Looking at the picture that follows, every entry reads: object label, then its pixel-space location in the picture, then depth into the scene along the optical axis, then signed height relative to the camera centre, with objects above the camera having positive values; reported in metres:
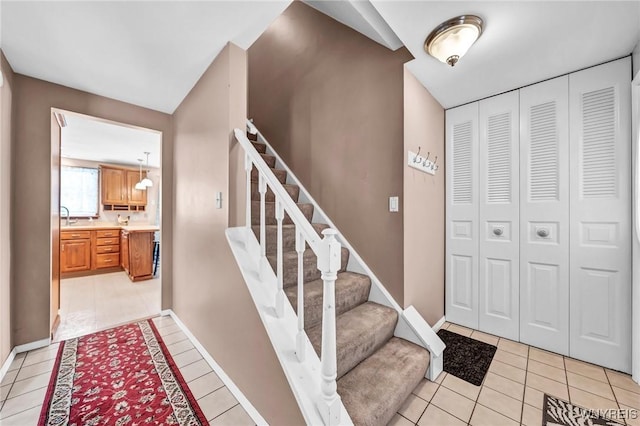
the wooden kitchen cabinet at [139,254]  4.30 -0.78
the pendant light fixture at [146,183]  5.07 +0.60
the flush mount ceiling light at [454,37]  1.49 +1.14
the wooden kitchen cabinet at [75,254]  4.55 -0.83
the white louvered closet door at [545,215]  2.00 -0.02
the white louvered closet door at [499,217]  2.22 -0.04
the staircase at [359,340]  1.32 -0.84
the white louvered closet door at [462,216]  2.43 -0.04
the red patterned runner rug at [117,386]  1.47 -1.25
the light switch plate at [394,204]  1.98 +0.06
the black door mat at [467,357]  1.79 -1.19
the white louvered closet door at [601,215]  1.78 -0.02
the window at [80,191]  5.15 +0.44
